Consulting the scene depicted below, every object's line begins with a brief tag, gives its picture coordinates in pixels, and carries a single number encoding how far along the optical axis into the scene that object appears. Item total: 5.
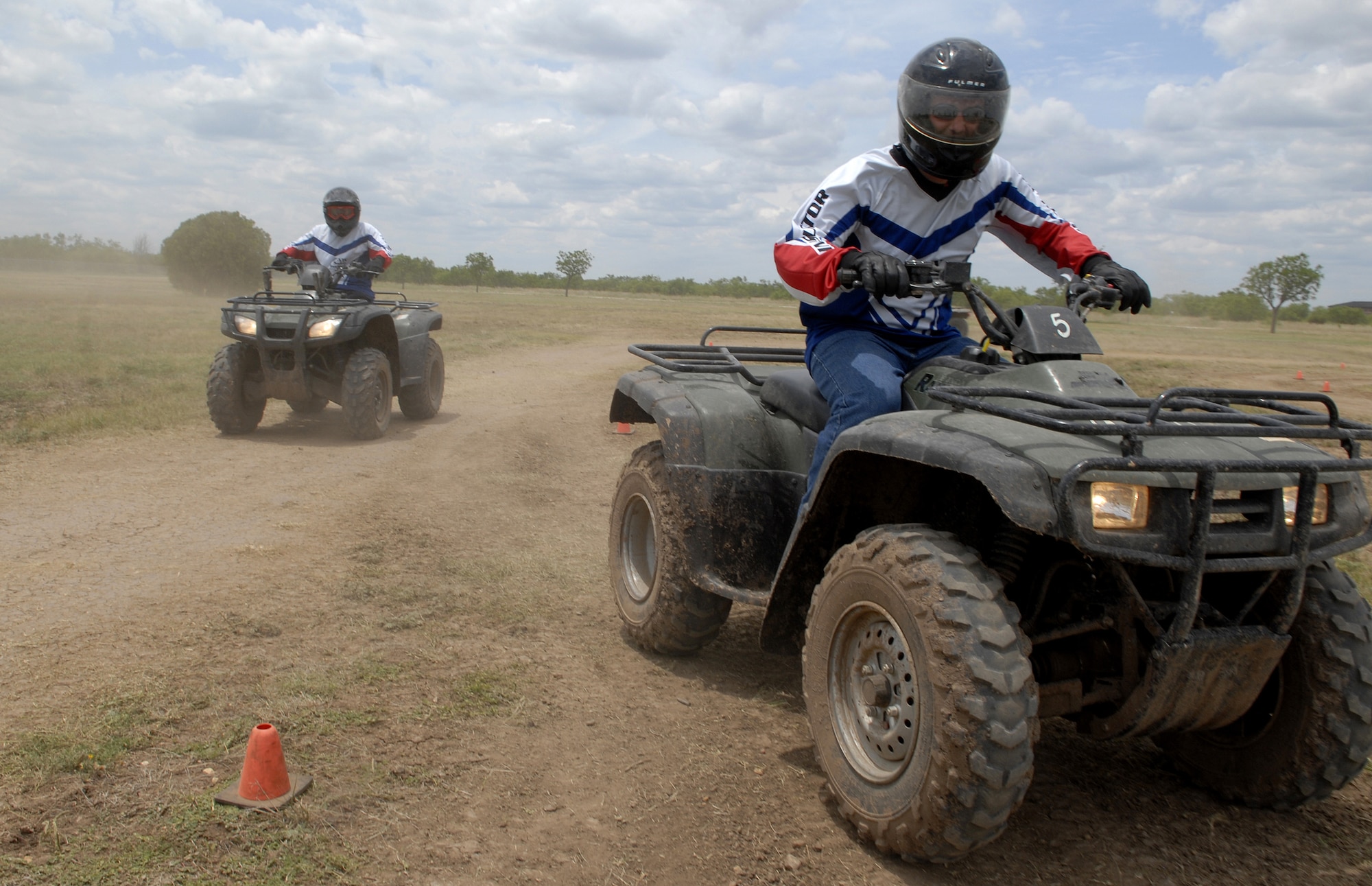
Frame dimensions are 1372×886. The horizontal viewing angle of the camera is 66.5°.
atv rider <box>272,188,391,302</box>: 11.53
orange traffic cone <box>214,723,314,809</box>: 3.17
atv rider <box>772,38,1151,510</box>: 3.71
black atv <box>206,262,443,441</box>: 10.13
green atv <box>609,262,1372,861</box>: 2.72
